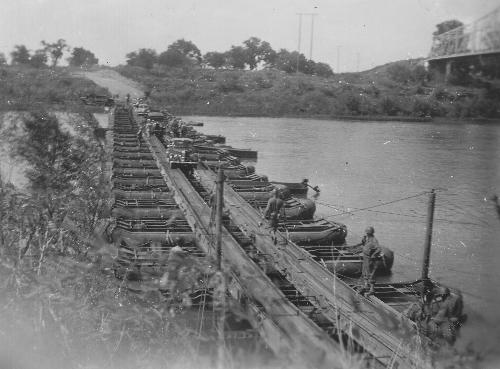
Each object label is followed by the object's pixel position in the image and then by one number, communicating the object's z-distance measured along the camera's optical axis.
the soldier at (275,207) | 18.72
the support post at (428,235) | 15.46
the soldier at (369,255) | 15.41
